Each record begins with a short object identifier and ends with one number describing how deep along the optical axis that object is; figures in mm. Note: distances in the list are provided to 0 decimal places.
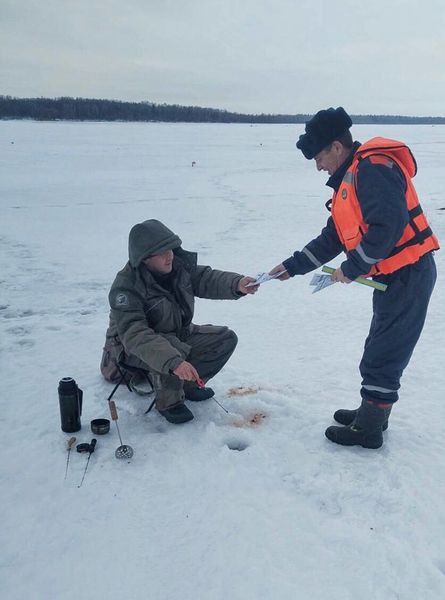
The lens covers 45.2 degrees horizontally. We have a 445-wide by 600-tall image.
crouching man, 3199
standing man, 2719
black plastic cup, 3309
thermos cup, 3232
